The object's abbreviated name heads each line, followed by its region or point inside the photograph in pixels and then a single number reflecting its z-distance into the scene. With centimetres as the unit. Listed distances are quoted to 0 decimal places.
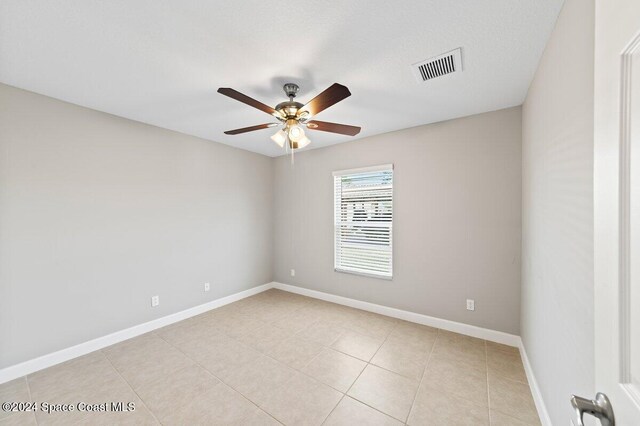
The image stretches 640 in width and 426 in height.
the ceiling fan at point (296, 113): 174
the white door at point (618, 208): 47
